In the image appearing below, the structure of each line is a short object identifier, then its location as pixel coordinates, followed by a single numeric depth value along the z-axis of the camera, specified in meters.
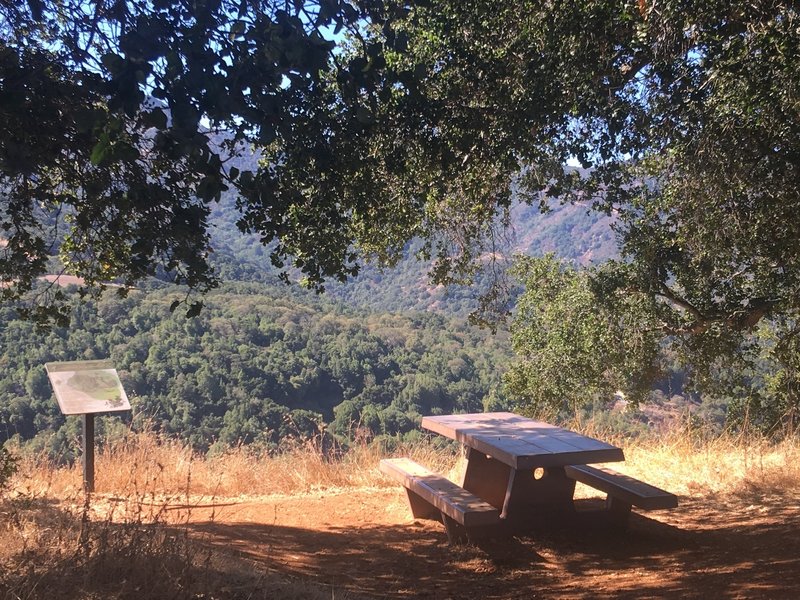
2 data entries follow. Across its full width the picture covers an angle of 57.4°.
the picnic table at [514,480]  4.42
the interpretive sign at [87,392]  6.00
